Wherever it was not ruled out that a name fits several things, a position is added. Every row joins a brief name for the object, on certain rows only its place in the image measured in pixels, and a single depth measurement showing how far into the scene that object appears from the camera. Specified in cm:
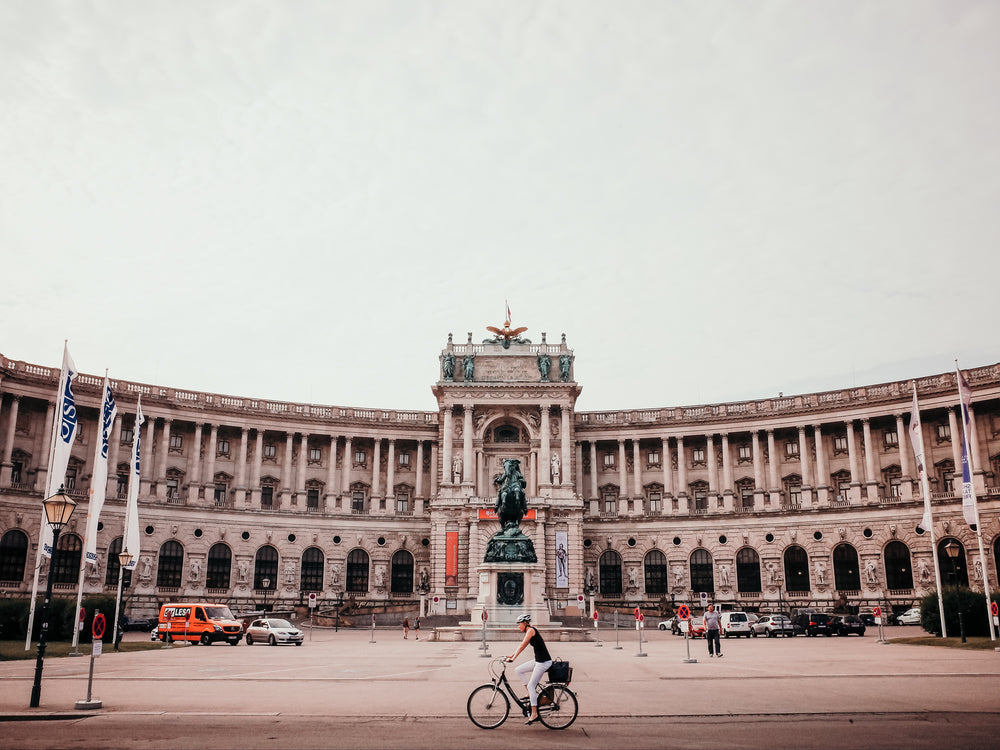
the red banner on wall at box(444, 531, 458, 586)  7325
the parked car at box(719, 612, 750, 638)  4976
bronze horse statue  4734
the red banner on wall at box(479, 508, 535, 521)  7450
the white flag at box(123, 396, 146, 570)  4219
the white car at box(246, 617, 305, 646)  4439
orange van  4581
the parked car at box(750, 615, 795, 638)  5066
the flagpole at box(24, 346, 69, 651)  3382
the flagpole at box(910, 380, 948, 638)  4419
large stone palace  6719
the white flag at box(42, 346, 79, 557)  3309
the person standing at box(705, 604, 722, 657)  3241
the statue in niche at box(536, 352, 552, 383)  7981
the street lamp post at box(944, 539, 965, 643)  3909
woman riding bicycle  1503
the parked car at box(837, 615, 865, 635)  5019
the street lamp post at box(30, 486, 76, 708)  1967
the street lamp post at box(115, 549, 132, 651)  3762
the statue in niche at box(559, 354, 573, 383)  7994
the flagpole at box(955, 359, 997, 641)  4074
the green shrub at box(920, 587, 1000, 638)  3950
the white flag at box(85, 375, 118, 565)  3759
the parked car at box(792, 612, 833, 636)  4997
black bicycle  1506
